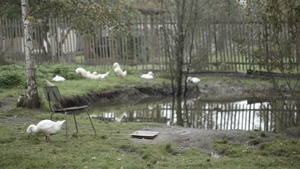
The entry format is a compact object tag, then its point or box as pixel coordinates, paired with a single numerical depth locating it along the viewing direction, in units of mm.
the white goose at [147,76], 16453
